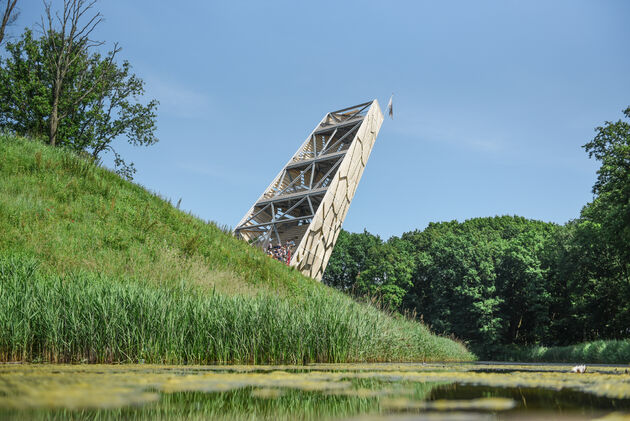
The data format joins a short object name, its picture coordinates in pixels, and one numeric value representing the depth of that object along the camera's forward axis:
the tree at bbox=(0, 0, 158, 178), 21.36
